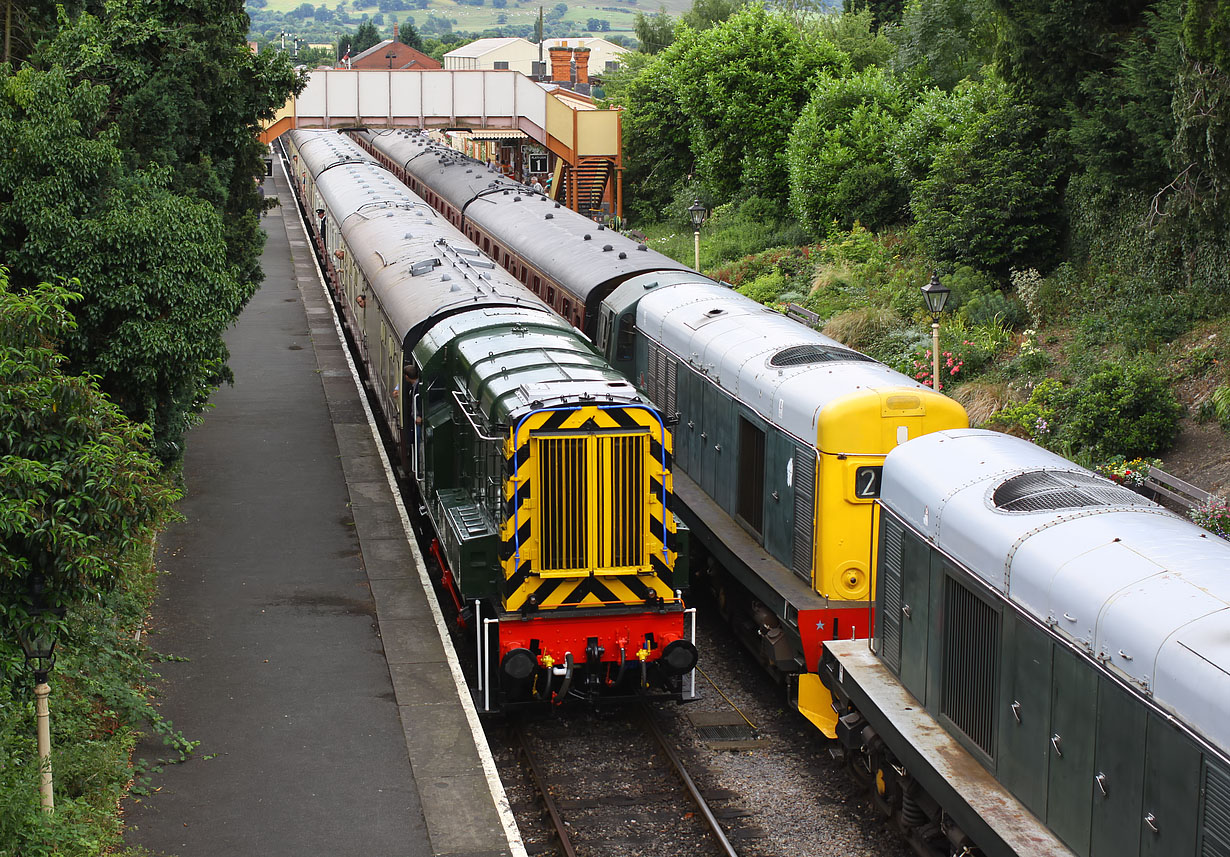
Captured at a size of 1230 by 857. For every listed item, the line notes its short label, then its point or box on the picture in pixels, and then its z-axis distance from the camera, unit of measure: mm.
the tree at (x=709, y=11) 65750
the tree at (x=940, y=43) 38219
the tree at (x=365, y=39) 164625
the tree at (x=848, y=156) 33312
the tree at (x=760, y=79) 41750
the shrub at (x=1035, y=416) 19094
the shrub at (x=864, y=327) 25625
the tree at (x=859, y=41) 47000
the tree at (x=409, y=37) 156500
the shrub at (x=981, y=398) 20922
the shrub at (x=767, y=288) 31100
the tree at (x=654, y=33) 71750
